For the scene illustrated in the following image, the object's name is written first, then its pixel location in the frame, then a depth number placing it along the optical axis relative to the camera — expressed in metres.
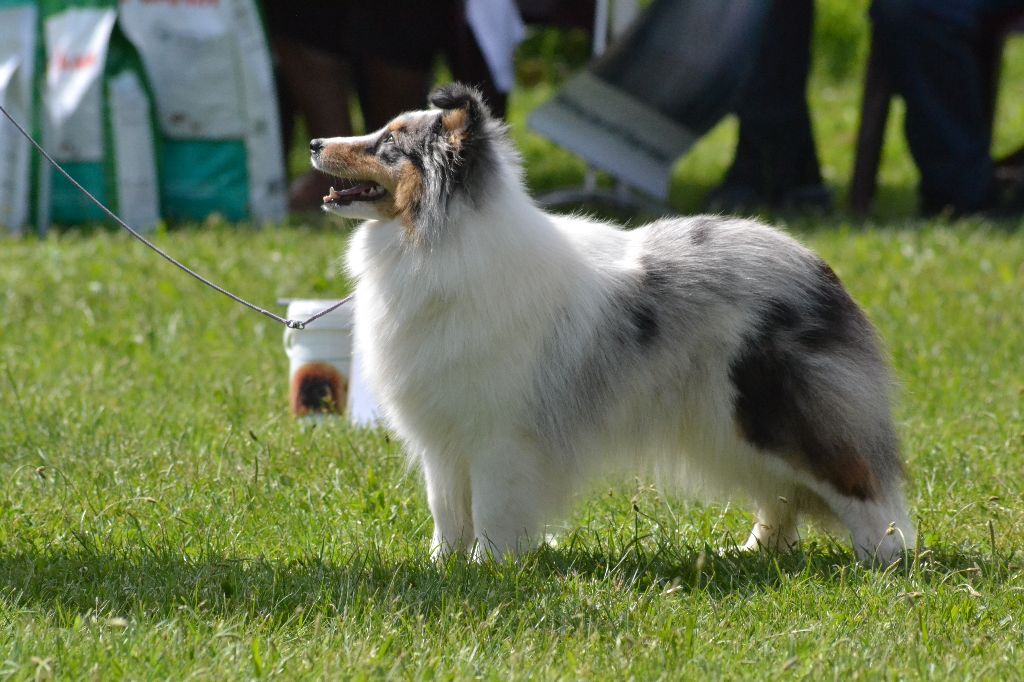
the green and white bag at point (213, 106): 15.25
